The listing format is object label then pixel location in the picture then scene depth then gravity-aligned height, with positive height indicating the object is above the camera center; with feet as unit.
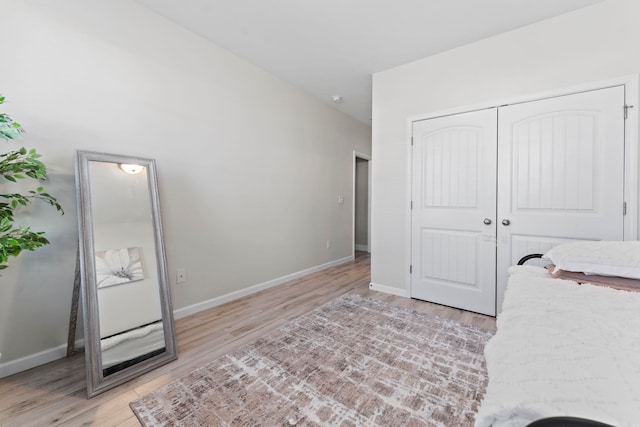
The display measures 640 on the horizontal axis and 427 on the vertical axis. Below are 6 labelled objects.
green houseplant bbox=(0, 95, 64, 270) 3.96 +0.14
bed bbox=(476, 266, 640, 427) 1.65 -1.29
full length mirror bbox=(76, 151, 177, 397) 5.11 -1.42
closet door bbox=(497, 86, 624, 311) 6.51 +0.63
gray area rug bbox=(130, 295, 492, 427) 4.27 -3.48
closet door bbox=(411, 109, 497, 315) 8.13 -0.38
